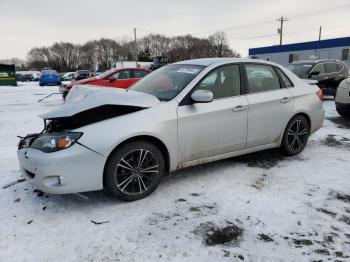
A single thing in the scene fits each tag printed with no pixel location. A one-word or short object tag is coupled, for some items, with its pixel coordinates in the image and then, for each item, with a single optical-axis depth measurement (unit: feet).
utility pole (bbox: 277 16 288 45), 167.45
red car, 36.82
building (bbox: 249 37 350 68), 120.35
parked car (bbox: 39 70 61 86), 91.25
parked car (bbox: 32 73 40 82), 150.57
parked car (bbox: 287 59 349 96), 37.04
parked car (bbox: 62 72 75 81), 147.14
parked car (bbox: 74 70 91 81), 98.37
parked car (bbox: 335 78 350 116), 24.34
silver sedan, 10.41
